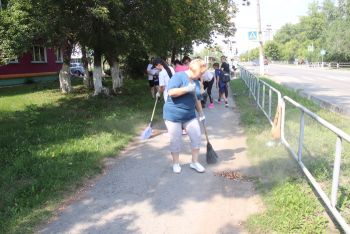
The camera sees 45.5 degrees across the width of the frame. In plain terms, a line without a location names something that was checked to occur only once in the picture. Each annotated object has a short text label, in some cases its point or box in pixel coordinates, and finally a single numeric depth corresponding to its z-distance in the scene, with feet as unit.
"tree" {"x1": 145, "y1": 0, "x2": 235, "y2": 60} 45.78
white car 134.02
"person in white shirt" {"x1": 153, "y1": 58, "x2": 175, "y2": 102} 32.96
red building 87.83
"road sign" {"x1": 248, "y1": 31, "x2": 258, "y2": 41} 90.94
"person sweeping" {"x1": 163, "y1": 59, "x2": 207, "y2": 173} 20.24
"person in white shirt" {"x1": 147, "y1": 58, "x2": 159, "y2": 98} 51.29
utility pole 98.63
